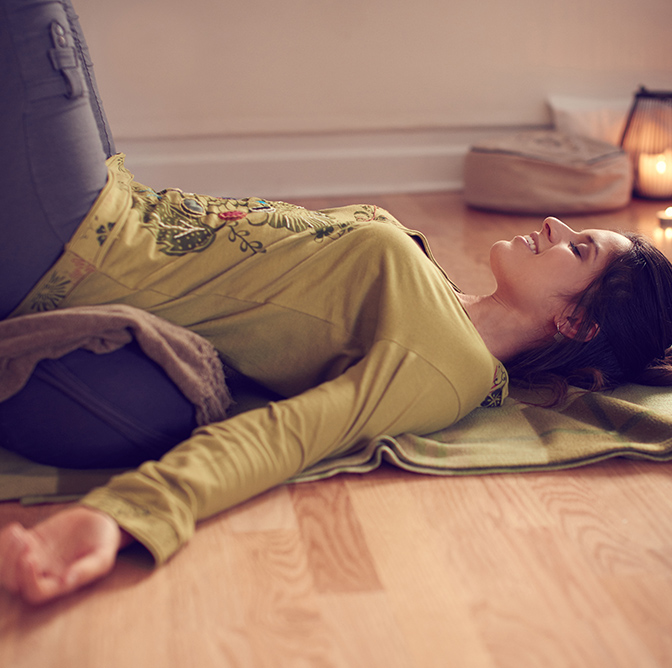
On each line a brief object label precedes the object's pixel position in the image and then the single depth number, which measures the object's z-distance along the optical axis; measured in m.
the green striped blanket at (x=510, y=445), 1.18
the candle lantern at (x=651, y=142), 3.24
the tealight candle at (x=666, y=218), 2.81
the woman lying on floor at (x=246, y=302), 1.12
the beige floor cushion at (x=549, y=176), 3.05
